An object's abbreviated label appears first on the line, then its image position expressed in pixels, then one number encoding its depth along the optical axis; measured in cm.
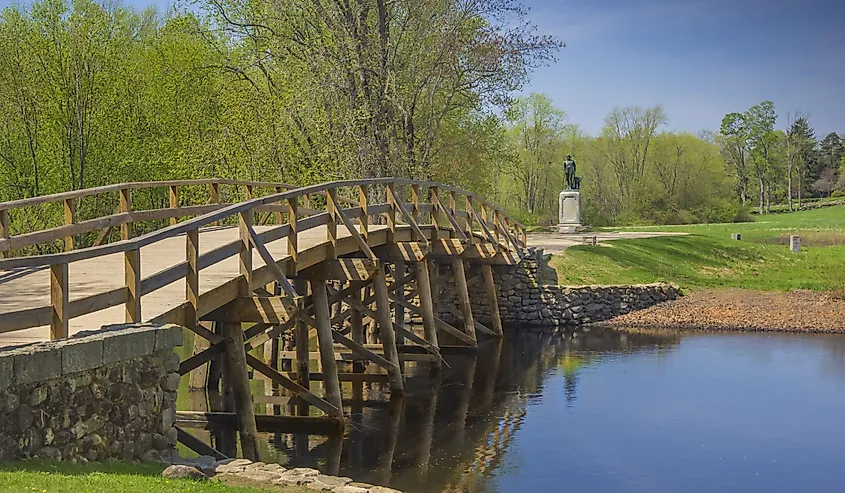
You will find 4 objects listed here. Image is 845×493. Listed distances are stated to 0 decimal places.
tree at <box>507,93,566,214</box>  7188
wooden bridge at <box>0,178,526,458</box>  1024
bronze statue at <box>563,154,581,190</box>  4972
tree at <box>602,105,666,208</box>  7631
